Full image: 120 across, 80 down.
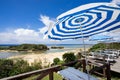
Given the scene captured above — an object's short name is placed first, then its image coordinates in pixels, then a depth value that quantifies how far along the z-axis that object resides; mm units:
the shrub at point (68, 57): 4600
